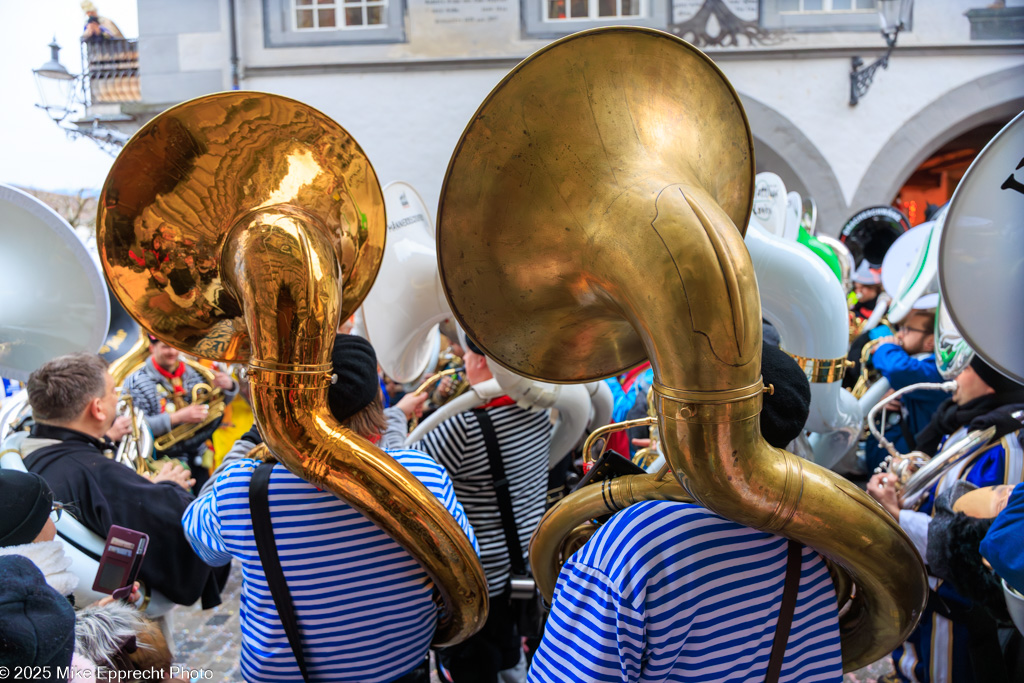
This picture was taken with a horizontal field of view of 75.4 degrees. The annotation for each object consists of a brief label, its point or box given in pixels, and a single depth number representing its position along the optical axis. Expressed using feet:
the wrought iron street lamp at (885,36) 25.52
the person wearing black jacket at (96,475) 6.15
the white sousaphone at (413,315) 7.82
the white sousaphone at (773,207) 9.73
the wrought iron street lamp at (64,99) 19.97
